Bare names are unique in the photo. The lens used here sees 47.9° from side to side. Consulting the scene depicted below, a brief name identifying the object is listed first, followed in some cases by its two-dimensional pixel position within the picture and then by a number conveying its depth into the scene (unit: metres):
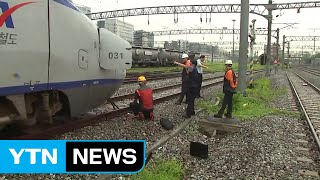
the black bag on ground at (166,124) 8.79
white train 5.36
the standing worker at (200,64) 12.17
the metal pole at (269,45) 28.92
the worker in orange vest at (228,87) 9.36
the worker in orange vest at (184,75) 12.55
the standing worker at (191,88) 10.39
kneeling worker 9.45
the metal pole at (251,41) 17.41
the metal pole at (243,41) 12.98
